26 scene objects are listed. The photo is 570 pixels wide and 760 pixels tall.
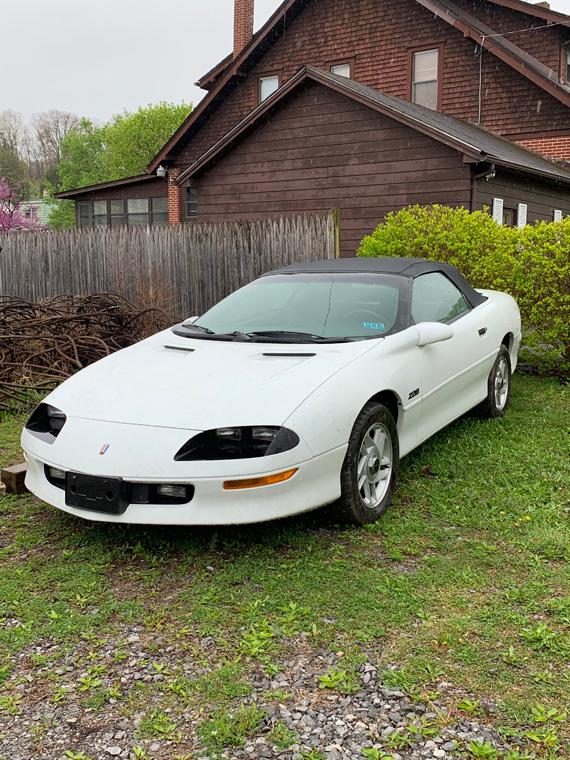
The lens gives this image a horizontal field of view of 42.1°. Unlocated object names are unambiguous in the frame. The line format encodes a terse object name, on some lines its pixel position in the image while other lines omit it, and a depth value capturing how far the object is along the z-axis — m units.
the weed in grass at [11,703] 2.61
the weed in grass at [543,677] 2.71
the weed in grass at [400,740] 2.39
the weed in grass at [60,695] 2.67
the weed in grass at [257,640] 2.94
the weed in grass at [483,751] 2.33
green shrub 8.03
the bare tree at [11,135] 71.44
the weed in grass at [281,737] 2.41
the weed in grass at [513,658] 2.82
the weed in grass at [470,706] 2.54
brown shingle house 14.99
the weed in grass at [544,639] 2.92
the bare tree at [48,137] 78.81
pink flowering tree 44.09
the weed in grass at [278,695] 2.64
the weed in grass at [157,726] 2.46
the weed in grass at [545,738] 2.37
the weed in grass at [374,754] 2.33
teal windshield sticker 4.69
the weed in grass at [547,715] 2.49
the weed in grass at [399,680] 2.69
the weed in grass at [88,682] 2.74
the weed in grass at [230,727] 2.42
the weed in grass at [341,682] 2.68
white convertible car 3.52
